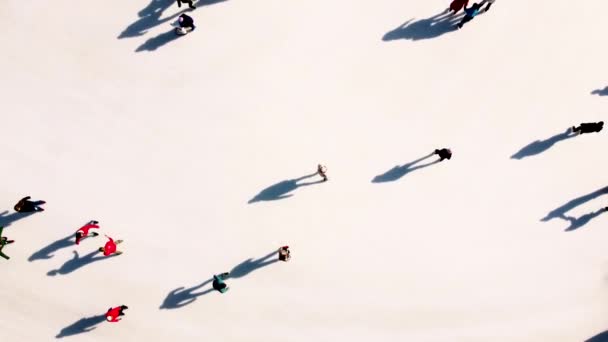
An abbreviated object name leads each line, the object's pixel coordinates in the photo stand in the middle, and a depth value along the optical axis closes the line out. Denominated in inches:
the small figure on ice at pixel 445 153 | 660.1
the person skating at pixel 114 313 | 643.3
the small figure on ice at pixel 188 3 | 673.4
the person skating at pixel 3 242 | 646.3
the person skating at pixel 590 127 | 666.3
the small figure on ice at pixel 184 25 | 666.8
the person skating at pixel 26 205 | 641.6
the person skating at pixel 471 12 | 679.7
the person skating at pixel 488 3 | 684.1
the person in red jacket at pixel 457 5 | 685.7
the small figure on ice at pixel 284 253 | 647.8
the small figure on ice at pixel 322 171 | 653.3
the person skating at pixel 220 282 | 646.5
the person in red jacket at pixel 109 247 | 649.0
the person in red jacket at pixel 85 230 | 655.8
